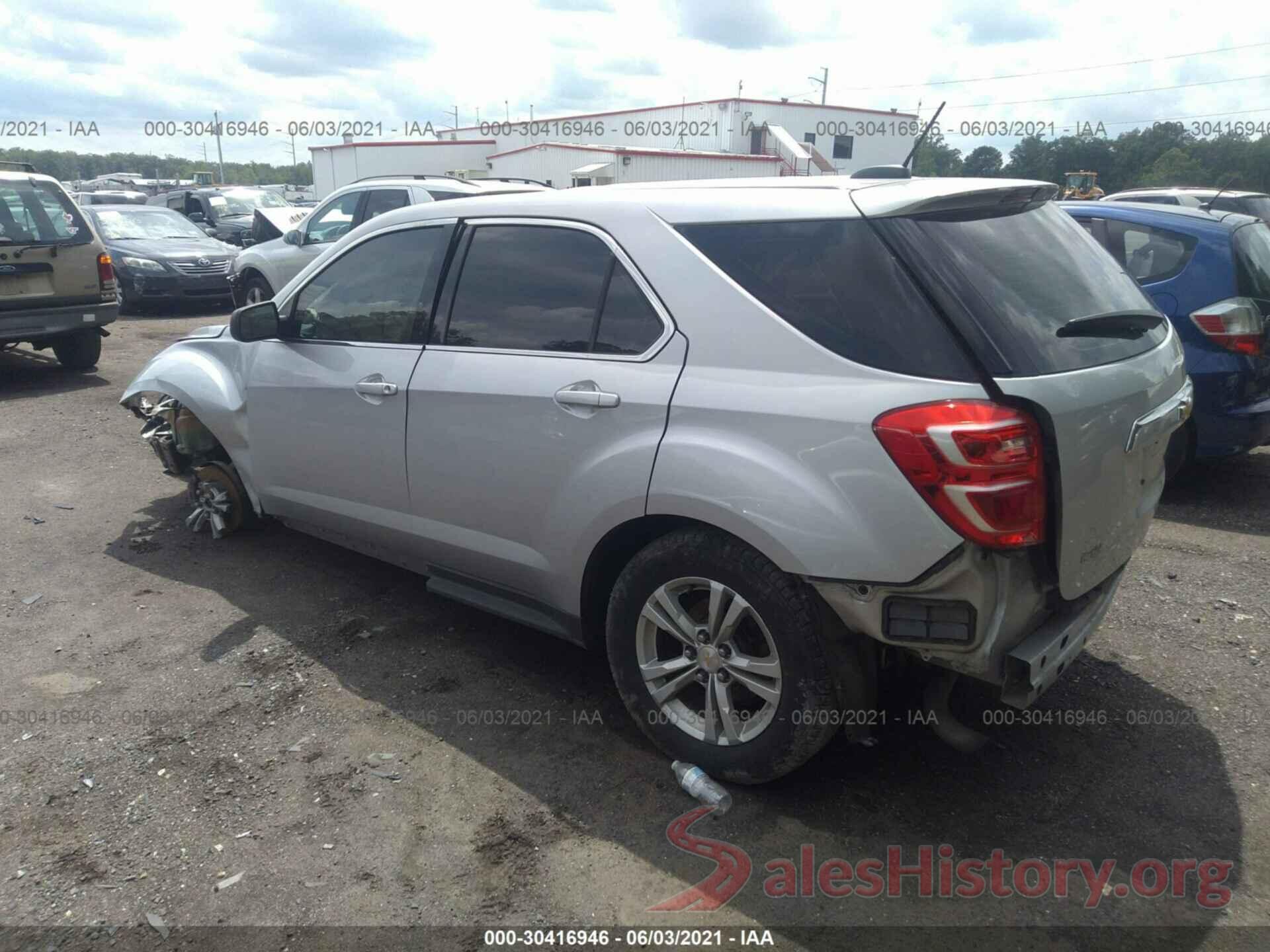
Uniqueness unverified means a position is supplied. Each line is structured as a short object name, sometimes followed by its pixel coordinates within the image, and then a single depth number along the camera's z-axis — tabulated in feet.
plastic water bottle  9.95
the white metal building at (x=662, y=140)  121.29
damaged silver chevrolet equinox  8.46
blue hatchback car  17.93
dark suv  70.59
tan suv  29.40
